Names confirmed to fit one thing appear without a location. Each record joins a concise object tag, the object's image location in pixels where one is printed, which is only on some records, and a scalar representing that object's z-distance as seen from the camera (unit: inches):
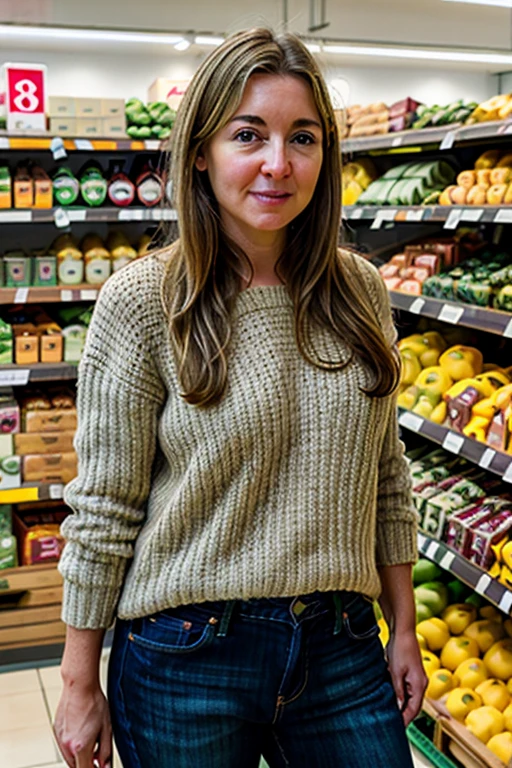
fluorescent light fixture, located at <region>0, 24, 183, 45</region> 226.0
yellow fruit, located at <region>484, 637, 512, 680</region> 109.9
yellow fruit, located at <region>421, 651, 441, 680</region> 113.5
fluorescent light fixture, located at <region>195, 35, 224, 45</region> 217.5
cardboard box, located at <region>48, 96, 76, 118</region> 141.9
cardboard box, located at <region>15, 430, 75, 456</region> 143.2
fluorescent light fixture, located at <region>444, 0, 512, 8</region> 221.0
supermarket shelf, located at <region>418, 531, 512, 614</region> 100.7
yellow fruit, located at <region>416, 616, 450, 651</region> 117.2
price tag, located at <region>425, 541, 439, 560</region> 113.5
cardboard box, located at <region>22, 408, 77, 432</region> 143.9
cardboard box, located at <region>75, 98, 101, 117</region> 142.6
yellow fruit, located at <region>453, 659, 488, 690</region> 109.2
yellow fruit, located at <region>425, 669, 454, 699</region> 110.3
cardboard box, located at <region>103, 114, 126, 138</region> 144.1
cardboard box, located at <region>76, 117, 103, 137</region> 142.8
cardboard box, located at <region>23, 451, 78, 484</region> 143.5
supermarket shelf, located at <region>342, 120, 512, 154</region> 105.9
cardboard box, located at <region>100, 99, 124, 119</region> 143.4
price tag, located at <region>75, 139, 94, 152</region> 141.3
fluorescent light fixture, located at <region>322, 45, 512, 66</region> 293.7
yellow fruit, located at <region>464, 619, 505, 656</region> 115.6
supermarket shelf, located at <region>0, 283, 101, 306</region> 141.1
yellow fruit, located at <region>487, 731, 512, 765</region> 98.0
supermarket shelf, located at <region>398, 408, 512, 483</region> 101.3
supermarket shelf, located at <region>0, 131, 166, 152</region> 137.7
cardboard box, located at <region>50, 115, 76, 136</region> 142.1
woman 47.1
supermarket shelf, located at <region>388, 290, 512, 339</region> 102.7
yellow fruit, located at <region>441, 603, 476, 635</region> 118.8
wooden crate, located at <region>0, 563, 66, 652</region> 142.5
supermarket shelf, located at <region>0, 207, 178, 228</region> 140.1
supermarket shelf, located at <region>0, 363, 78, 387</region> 140.6
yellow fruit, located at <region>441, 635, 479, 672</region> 113.7
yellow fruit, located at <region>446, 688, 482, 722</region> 105.5
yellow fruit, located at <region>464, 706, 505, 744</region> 101.7
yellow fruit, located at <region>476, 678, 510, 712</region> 105.0
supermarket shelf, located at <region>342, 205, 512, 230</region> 104.0
